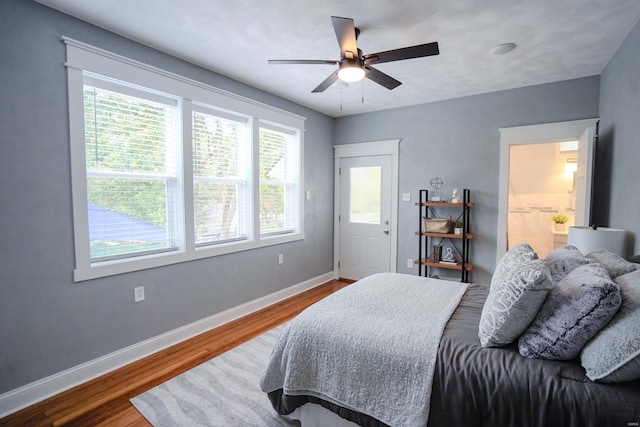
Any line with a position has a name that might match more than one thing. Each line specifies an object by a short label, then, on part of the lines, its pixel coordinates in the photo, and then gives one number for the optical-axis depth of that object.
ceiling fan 1.88
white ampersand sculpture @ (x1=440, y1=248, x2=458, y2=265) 3.92
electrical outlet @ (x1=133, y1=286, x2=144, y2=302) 2.53
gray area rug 1.85
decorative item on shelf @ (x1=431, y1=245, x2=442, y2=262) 3.96
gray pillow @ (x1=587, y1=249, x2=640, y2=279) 1.58
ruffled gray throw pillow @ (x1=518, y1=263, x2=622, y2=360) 1.17
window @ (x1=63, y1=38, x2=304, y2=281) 2.26
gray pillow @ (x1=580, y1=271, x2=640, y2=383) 1.07
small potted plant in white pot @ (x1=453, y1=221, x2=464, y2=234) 3.84
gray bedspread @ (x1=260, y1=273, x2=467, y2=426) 1.38
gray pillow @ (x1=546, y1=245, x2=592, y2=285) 1.68
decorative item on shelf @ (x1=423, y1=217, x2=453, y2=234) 3.85
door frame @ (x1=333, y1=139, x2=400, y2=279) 4.42
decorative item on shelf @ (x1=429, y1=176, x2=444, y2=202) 4.11
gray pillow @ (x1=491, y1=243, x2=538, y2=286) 1.61
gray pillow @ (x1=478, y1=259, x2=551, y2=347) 1.28
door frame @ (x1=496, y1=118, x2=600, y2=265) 3.26
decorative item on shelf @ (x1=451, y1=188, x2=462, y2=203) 3.84
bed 1.13
